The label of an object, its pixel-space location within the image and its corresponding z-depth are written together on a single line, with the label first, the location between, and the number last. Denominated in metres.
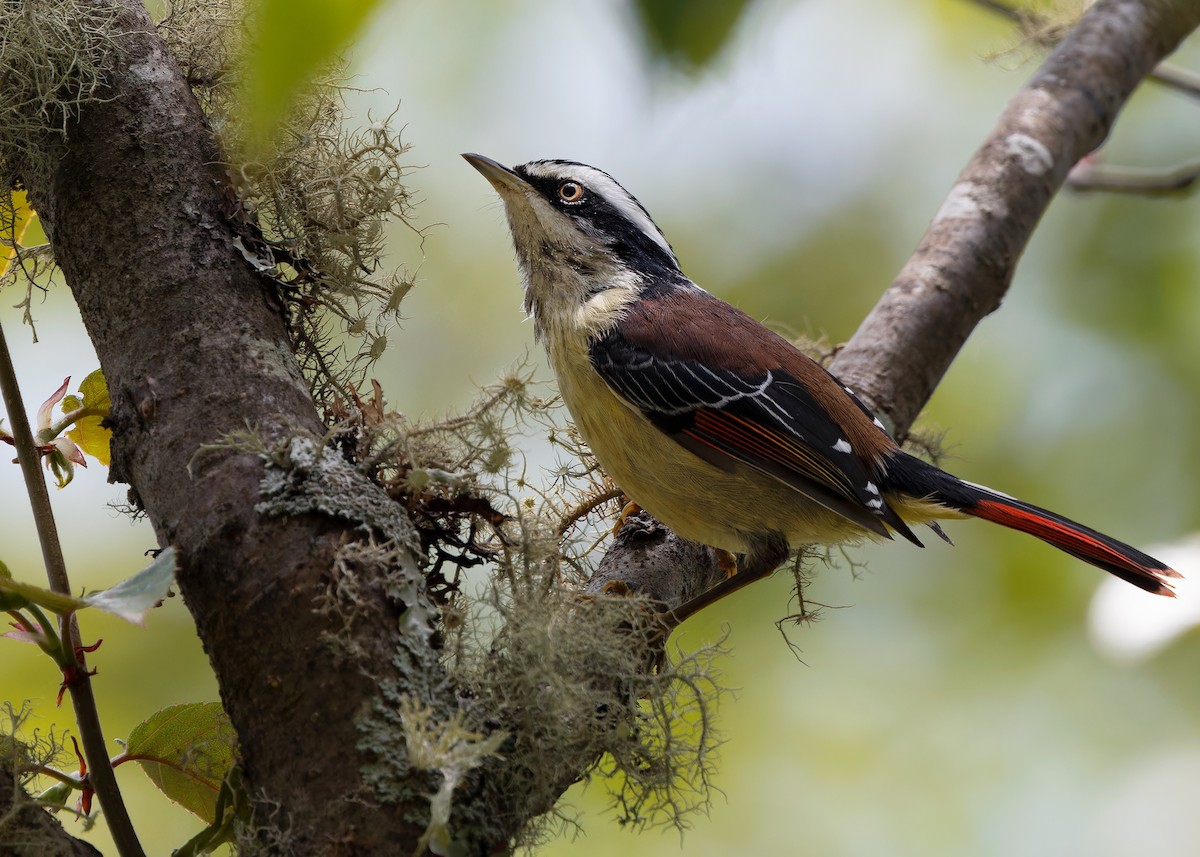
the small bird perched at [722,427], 3.50
